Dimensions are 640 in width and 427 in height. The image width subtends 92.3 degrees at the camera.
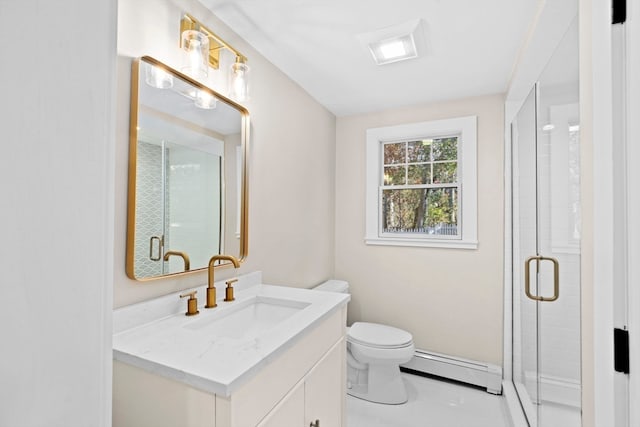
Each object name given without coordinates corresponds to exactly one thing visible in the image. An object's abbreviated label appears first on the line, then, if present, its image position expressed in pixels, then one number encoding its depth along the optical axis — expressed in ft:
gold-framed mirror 3.88
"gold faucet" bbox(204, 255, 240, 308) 4.42
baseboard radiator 7.61
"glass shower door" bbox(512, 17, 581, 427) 4.20
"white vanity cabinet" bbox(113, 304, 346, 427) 2.59
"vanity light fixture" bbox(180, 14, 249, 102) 4.39
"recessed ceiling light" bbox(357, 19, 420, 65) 5.41
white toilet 6.96
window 8.24
